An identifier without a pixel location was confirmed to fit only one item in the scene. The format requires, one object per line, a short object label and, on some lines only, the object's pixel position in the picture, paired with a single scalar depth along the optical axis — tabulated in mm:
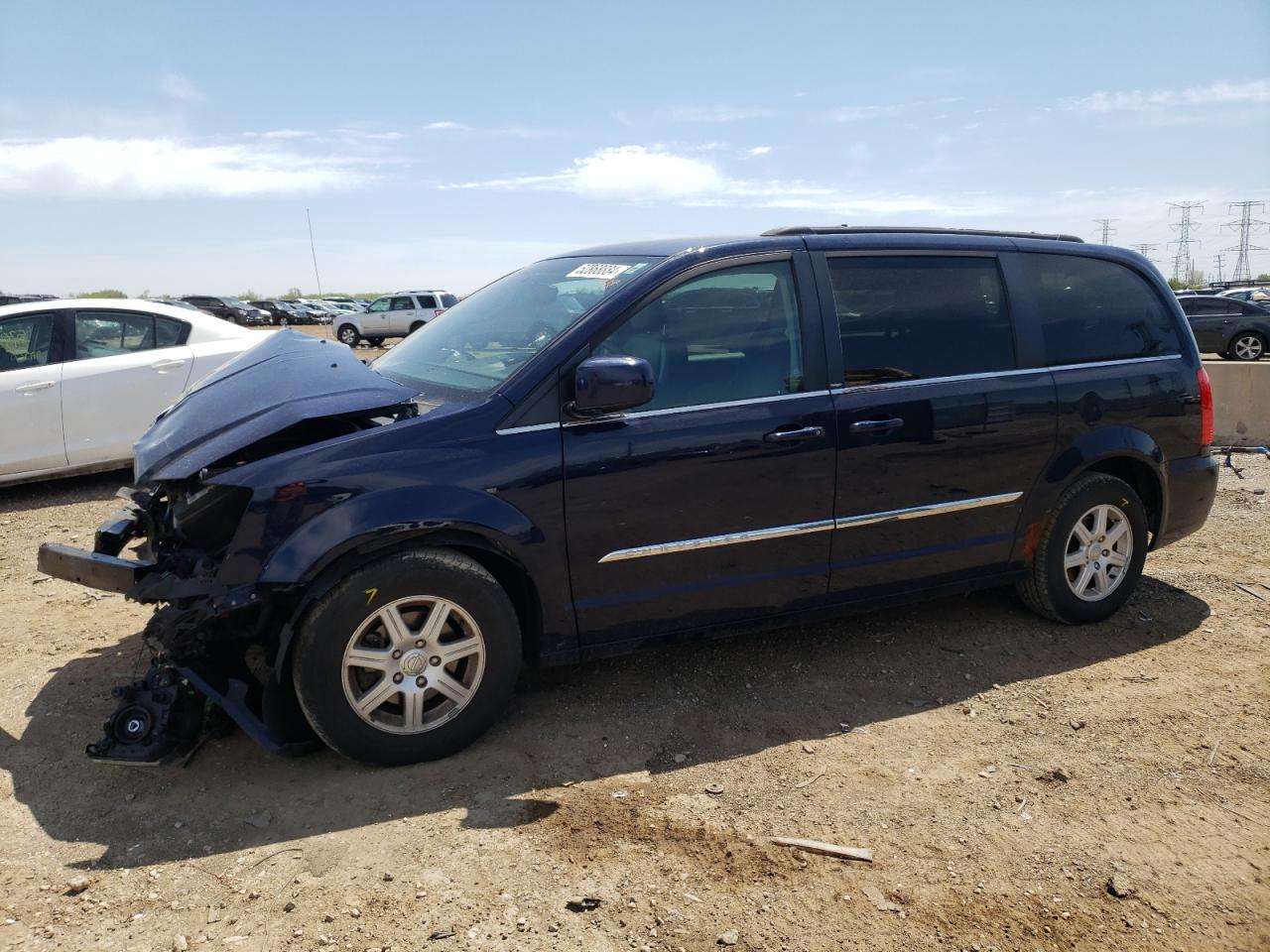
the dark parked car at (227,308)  41406
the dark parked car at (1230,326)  20641
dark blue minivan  3176
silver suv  36781
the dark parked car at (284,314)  52219
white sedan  6875
